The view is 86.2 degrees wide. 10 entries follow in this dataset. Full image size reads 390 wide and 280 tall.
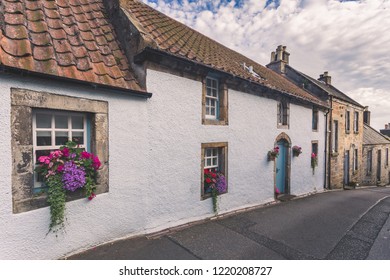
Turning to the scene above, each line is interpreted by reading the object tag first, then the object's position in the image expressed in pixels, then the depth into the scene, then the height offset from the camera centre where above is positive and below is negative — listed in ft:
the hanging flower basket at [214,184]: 20.61 -4.59
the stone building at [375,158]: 66.18 -6.68
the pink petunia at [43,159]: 11.44 -1.16
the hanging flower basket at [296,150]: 32.35 -1.83
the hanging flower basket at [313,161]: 37.85 -4.15
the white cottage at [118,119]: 10.85 +1.38
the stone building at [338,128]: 44.57 +2.42
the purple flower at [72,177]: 11.77 -2.22
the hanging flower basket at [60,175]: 11.54 -2.12
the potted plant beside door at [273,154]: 27.20 -2.05
